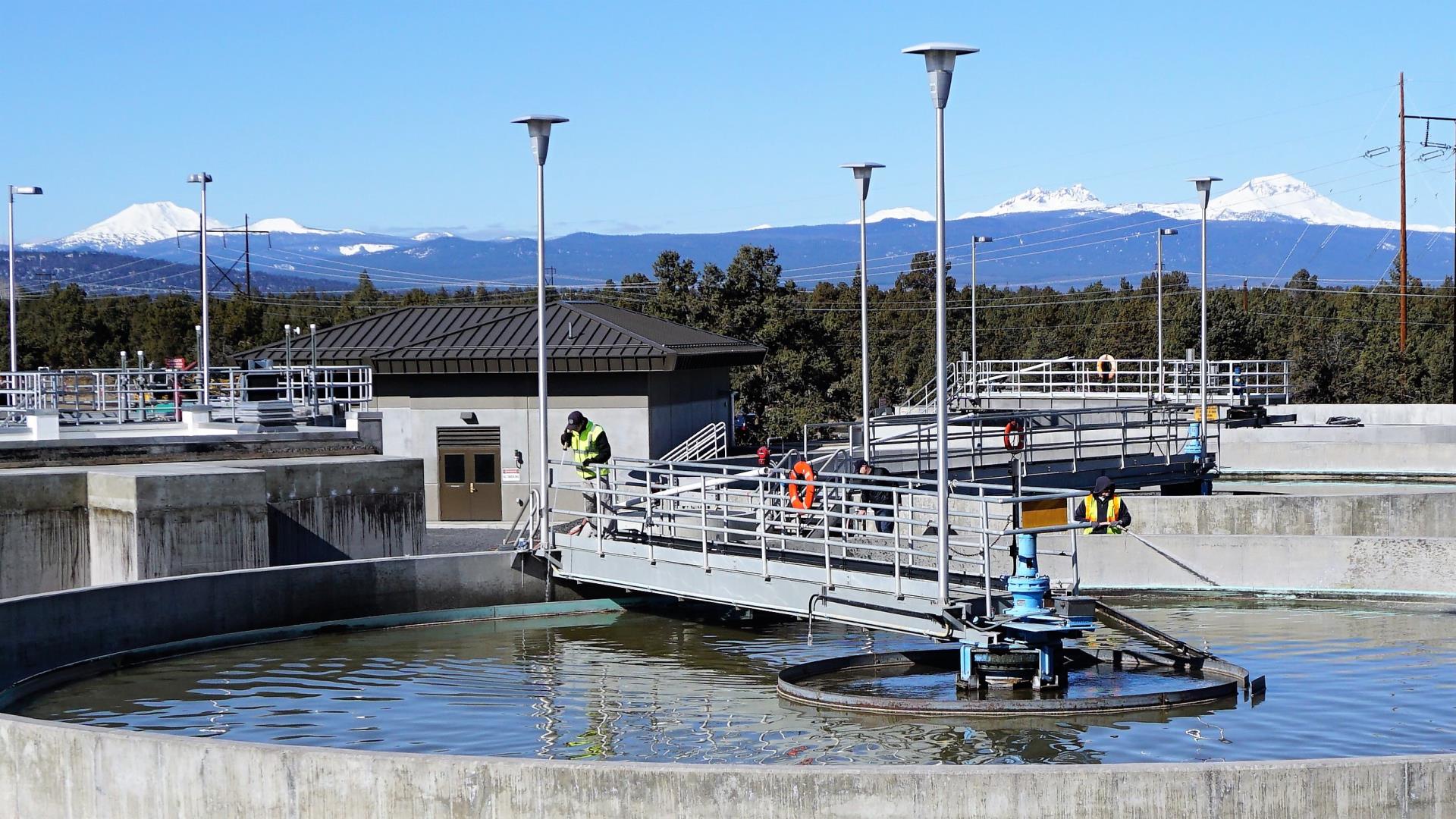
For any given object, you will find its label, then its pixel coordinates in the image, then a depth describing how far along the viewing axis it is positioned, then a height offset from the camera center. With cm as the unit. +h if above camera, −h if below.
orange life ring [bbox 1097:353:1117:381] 4862 +13
